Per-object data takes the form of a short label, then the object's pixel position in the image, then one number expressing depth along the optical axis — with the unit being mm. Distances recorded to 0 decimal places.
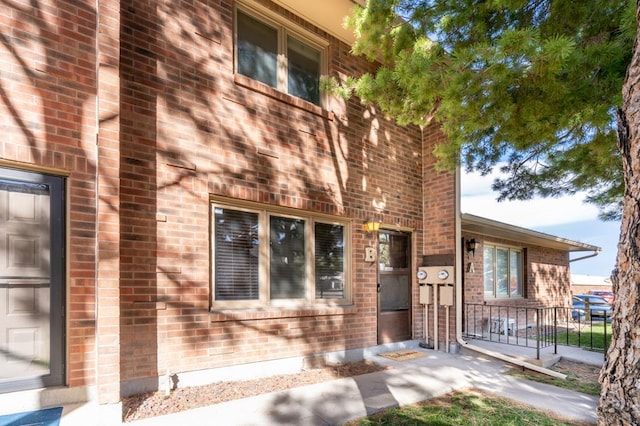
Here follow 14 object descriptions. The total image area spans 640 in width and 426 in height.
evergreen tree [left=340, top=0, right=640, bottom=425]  3830
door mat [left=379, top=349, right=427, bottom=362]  6080
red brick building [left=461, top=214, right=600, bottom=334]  8469
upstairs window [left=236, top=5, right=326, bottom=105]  5238
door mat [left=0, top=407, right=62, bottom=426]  3006
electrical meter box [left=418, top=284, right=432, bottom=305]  6996
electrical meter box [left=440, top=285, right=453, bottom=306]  6699
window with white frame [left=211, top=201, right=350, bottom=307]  4844
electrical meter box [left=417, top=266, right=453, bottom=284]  6742
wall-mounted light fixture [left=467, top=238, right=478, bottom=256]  8562
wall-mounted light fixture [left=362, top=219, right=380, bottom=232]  6363
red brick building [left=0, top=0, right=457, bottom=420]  3408
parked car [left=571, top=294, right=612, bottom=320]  12484
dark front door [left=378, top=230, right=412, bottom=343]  6738
